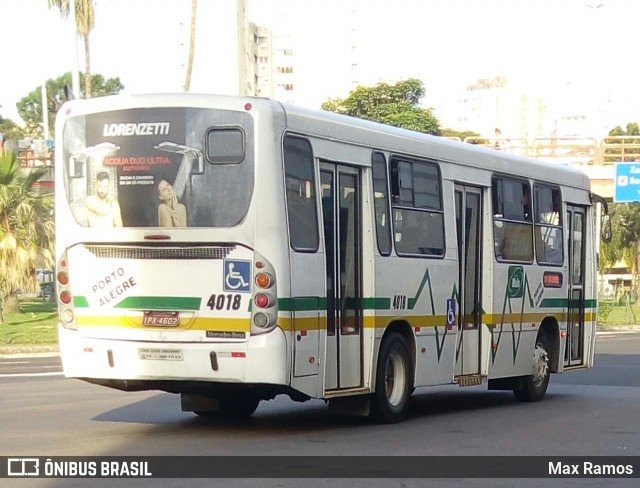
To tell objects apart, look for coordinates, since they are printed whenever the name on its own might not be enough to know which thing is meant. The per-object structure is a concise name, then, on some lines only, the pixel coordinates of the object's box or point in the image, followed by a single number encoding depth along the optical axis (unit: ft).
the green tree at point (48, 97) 378.32
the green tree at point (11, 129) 367.13
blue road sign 146.72
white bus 39.17
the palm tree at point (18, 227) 126.31
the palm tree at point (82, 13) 146.41
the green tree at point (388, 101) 228.43
